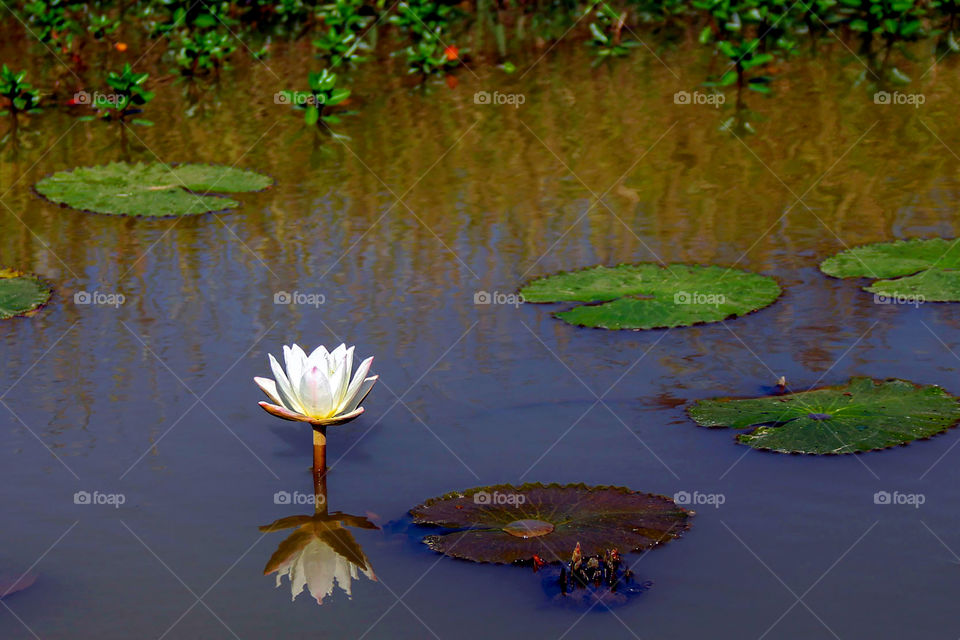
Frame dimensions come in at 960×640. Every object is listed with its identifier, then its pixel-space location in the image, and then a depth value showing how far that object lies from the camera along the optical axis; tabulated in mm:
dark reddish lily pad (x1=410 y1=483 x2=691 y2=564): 3834
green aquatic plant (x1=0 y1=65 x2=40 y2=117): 11211
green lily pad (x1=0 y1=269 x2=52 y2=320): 6367
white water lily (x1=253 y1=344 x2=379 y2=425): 4238
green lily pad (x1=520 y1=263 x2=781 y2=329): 5863
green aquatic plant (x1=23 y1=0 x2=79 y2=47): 13664
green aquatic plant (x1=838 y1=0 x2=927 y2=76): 12609
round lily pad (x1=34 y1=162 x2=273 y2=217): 8109
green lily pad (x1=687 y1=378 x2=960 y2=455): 4523
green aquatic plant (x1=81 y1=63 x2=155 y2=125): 10719
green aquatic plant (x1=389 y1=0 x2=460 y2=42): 13273
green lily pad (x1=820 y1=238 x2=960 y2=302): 5957
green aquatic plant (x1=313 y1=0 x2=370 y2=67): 12414
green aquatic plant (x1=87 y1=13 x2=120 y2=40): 14759
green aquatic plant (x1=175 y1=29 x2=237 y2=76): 12750
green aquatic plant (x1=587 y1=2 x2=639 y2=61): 12883
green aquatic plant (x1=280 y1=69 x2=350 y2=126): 10359
